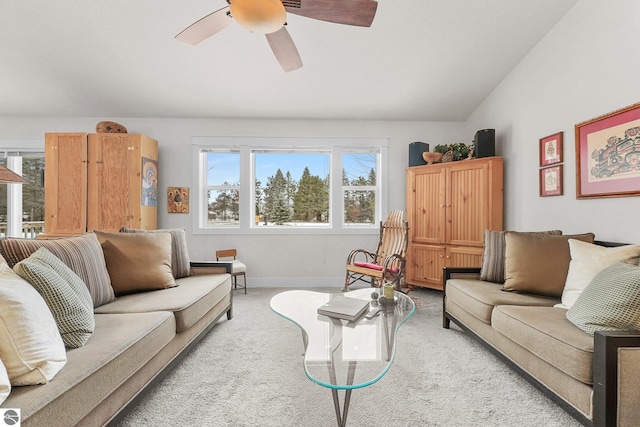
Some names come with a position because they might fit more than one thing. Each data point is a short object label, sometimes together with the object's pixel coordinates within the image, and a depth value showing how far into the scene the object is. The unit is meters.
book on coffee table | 1.82
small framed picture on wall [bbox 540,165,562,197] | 2.71
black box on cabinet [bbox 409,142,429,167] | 4.12
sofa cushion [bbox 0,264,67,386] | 1.01
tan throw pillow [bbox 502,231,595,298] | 2.16
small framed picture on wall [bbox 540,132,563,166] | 2.70
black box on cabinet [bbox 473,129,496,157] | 3.48
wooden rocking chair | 3.36
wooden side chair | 3.75
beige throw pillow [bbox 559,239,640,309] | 1.80
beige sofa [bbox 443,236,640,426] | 1.23
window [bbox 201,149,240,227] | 4.41
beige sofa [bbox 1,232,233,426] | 1.00
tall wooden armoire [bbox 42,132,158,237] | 3.71
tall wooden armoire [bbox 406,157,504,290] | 3.45
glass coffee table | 1.25
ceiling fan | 1.50
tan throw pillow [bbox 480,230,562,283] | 2.59
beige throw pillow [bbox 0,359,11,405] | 0.90
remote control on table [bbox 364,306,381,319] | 1.87
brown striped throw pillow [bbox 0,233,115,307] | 1.65
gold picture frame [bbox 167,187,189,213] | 4.25
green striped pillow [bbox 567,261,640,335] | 1.34
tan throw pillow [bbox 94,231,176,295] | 2.22
